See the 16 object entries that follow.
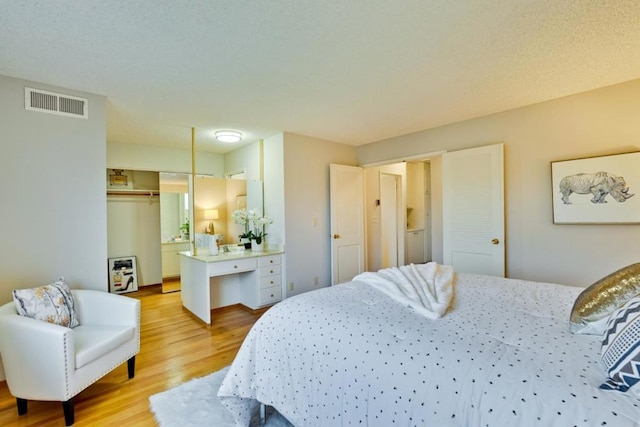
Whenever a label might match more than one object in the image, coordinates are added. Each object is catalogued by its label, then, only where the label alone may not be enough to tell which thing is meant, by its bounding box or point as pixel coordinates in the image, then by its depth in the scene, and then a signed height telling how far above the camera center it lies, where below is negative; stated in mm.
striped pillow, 883 -468
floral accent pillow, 2002 -607
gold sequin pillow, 1260 -418
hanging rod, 4811 +428
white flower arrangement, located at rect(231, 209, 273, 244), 4160 -100
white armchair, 1781 -895
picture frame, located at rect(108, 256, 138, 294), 4766 -952
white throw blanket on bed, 1602 -488
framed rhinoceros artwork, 2602 +181
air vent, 2467 +1026
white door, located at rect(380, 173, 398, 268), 5699 -170
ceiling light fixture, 4051 +1133
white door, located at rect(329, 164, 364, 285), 4523 -131
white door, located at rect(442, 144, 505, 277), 3346 +10
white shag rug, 1812 -1285
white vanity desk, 3520 -877
